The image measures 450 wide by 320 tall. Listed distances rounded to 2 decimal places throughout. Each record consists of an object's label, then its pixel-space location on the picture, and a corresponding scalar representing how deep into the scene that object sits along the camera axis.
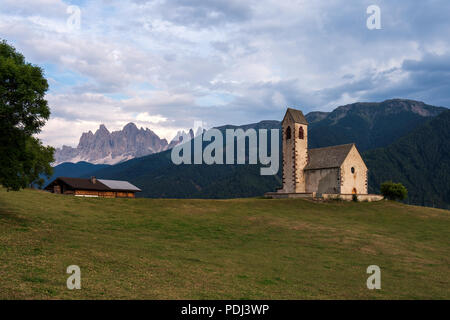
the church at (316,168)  71.69
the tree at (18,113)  27.36
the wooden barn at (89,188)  74.62
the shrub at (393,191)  72.19
